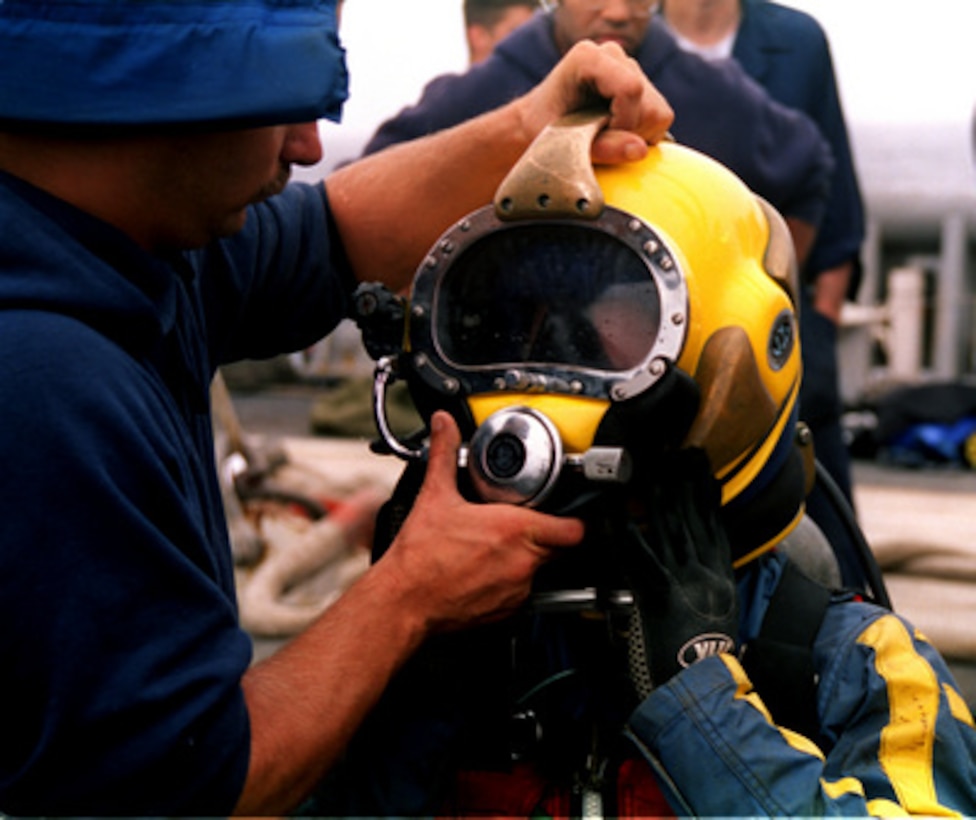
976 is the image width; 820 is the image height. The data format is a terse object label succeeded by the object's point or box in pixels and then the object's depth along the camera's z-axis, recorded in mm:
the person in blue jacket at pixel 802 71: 2799
